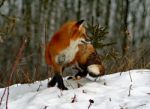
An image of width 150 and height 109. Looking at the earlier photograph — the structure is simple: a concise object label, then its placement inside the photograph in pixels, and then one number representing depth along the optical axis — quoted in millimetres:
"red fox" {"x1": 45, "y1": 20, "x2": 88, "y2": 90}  8987
